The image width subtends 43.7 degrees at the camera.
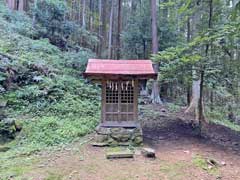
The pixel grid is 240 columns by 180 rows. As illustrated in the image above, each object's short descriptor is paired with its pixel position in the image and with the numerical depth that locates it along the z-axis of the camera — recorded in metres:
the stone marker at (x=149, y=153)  7.02
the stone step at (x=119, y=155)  6.98
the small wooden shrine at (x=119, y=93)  8.25
